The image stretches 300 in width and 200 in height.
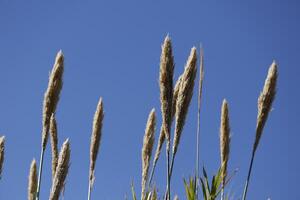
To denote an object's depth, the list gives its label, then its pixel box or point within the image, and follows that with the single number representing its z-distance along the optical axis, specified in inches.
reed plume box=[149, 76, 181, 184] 137.9
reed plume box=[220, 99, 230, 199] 143.6
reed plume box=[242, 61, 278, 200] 120.0
